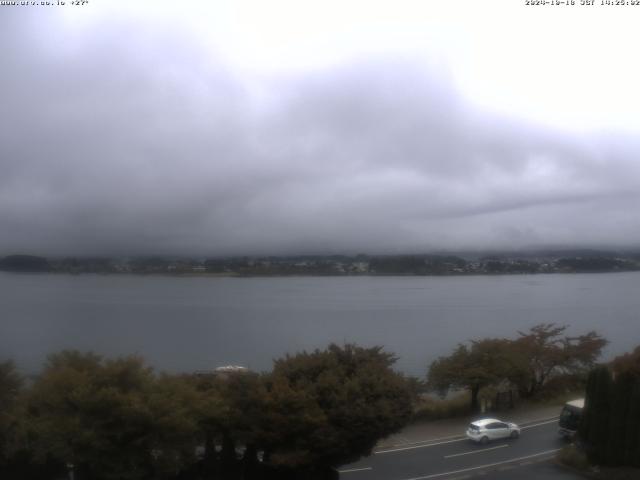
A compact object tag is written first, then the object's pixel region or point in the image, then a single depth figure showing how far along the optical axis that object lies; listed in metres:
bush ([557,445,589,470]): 18.77
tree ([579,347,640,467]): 18.03
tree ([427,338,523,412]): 30.23
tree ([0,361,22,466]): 15.16
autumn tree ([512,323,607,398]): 34.53
